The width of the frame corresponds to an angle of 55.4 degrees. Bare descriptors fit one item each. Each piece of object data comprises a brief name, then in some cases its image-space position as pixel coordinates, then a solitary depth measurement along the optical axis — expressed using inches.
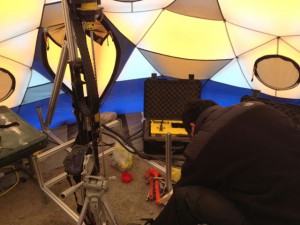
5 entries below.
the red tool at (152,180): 80.9
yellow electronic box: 95.2
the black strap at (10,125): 74.2
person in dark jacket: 37.9
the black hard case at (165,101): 93.4
